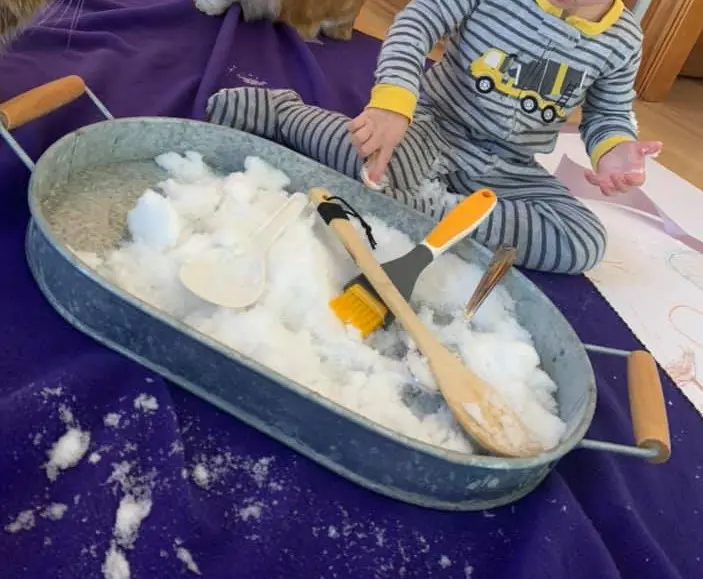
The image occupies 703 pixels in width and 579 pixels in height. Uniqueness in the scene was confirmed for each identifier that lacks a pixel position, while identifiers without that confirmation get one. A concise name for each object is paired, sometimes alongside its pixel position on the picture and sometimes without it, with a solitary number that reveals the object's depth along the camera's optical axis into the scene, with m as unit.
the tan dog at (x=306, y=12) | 1.15
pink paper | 1.03
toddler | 0.81
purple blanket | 0.45
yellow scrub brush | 0.58
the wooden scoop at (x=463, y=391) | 0.51
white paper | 0.81
